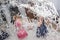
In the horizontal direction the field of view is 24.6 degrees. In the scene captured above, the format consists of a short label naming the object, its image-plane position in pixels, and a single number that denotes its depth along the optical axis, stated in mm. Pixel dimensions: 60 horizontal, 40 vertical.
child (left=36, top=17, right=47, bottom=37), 1331
